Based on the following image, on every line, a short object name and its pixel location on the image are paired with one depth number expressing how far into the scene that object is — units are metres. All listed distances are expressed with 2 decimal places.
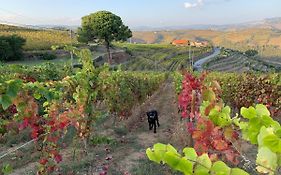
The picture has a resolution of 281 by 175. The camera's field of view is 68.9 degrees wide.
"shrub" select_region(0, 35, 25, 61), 21.75
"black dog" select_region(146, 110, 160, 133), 6.28
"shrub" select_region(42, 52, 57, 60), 23.76
